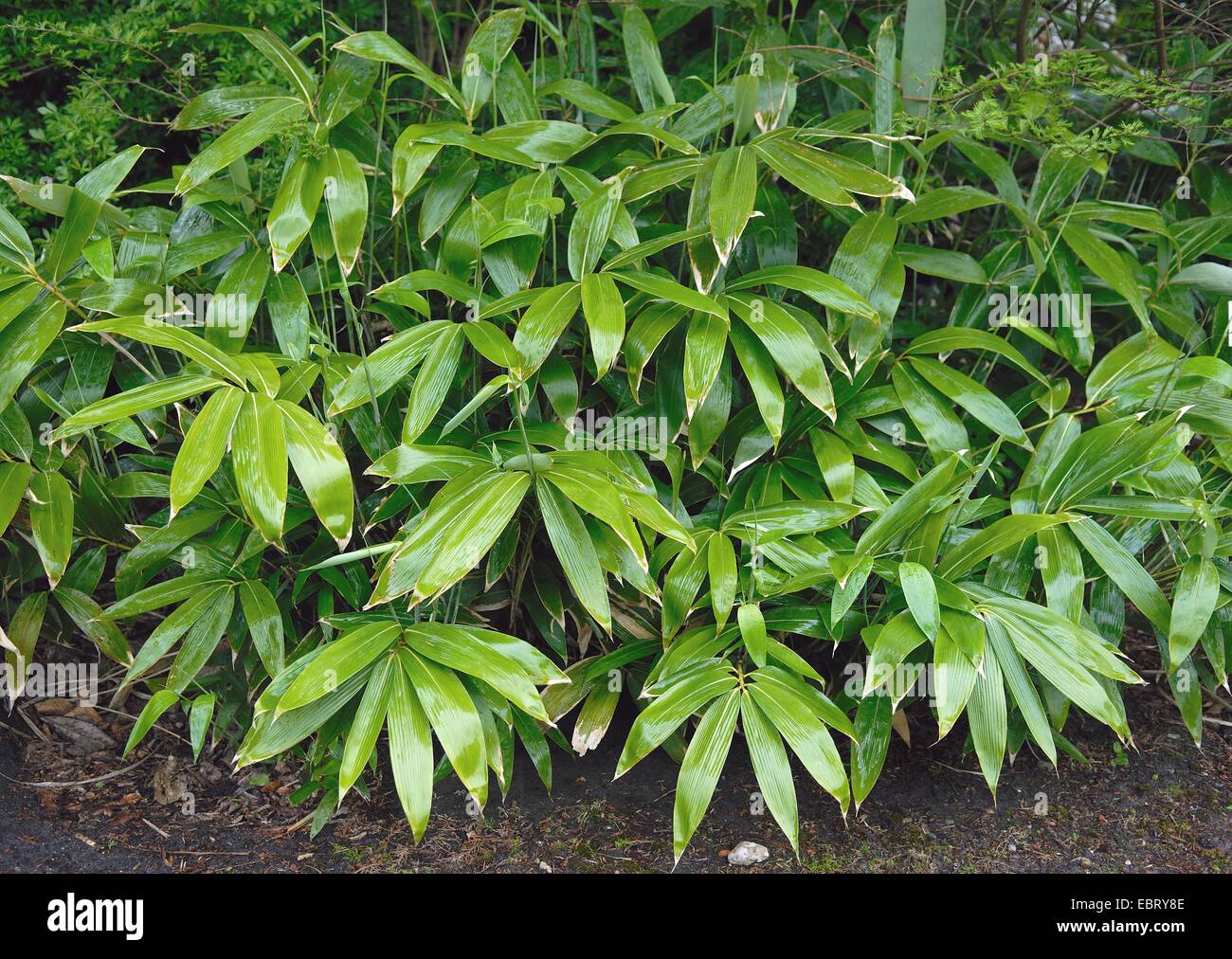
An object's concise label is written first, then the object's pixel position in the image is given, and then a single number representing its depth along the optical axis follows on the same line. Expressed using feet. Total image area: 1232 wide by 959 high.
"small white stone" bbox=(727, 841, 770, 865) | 6.42
